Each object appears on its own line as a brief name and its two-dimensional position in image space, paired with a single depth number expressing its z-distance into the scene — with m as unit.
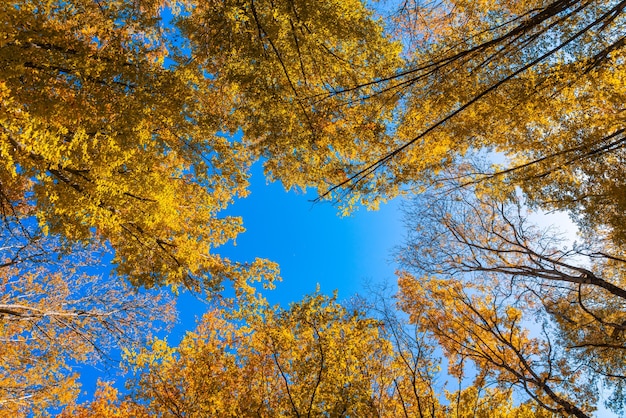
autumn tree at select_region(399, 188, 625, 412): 5.93
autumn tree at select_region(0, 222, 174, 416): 6.68
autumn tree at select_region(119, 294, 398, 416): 4.87
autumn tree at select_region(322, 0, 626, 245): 4.04
